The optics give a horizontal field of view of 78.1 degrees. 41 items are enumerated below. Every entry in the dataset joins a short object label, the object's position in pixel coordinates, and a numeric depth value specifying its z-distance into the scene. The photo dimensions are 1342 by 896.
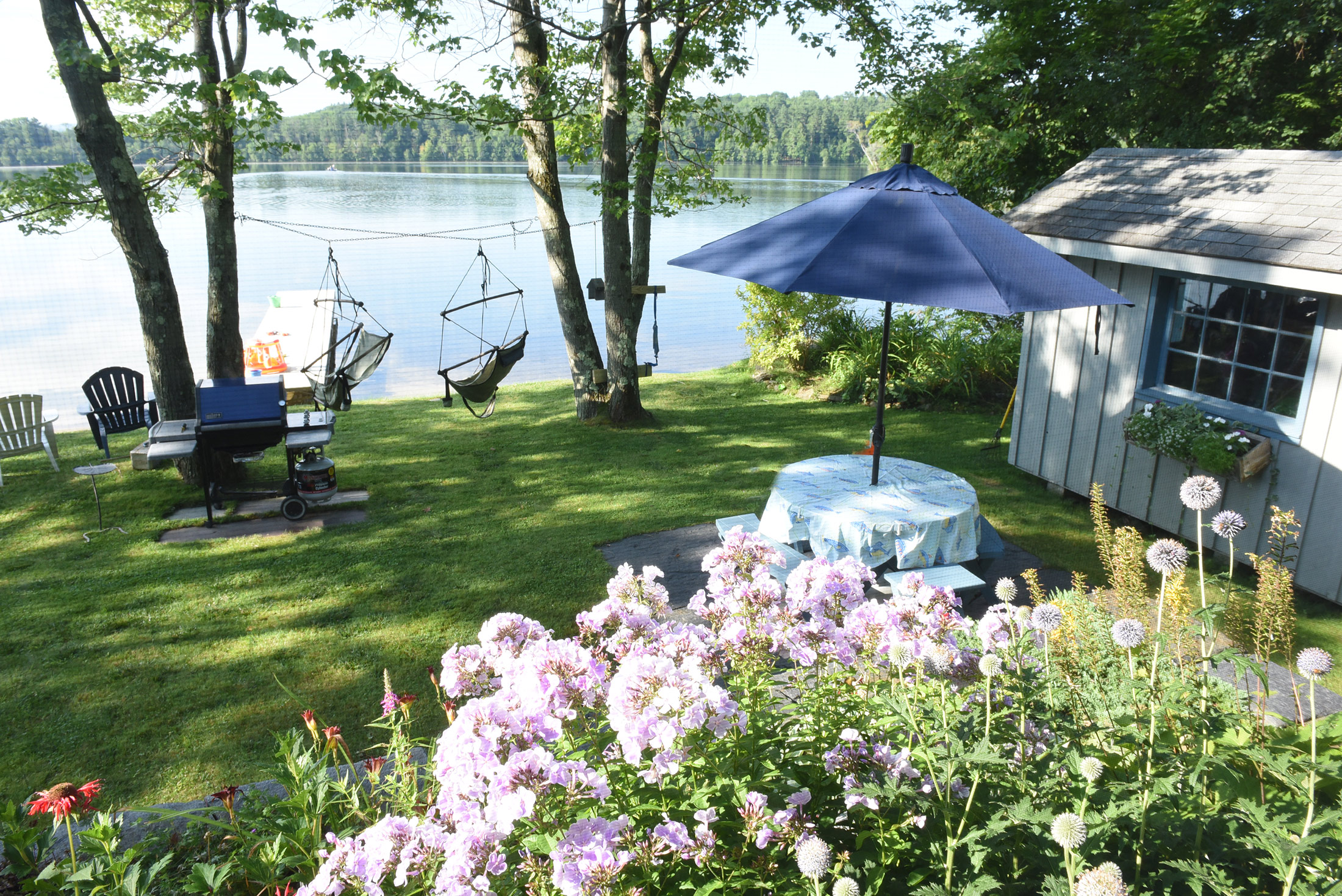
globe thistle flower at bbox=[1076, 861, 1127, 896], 1.11
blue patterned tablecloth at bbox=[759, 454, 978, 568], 4.06
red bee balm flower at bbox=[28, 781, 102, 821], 1.78
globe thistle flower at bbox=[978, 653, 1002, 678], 1.57
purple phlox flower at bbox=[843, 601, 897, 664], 1.91
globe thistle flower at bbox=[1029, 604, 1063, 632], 1.86
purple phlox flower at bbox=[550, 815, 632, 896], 1.25
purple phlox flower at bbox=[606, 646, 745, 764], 1.41
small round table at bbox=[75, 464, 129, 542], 5.83
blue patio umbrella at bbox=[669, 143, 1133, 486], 3.58
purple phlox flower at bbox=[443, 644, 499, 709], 1.78
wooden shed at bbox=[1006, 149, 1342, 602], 4.63
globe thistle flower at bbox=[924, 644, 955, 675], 1.80
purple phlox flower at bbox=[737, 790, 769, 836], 1.38
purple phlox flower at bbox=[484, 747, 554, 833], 1.28
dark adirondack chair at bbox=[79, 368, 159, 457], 7.45
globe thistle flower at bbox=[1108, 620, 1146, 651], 1.69
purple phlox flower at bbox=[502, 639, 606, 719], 1.48
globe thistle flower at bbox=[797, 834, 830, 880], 1.21
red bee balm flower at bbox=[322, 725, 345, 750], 2.07
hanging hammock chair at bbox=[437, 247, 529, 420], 7.59
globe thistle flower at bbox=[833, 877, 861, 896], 1.22
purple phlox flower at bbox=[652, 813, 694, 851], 1.40
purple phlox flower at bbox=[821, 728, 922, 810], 1.62
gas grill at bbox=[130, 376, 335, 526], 5.85
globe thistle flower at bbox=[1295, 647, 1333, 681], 1.60
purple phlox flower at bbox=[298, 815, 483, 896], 1.31
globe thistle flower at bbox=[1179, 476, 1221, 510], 2.04
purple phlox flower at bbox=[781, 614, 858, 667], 1.89
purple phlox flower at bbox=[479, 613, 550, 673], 1.79
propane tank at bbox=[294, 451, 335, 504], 6.27
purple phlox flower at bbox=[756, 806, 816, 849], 1.48
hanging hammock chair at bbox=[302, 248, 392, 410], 7.19
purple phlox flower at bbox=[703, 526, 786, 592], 2.04
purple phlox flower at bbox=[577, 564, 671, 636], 1.90
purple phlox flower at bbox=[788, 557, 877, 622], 1.98
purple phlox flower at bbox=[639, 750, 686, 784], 1.43
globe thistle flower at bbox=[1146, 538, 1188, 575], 1.93
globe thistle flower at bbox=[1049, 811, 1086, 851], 1.21
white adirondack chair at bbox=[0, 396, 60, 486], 7.18
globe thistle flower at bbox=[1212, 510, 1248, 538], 2.07
